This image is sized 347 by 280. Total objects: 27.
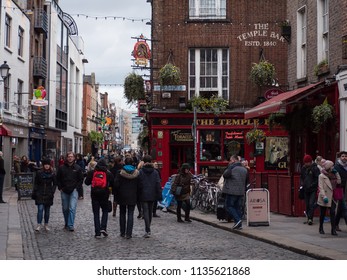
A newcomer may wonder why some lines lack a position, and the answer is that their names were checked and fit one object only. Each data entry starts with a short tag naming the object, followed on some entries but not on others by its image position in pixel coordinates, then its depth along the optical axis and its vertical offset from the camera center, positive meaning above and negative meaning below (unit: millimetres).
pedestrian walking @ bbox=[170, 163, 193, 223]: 16766 -817
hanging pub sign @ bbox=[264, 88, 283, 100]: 21422 +2356
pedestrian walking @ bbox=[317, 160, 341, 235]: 13133 -649
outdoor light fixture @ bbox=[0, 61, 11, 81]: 24812 +3676
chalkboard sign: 24281 -1040
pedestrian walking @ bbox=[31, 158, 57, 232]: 13836 -708
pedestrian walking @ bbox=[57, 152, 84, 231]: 13844 -570
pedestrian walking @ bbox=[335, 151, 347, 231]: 13562 -317
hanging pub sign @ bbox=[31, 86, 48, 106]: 33875 +3585
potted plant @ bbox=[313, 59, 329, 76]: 17878 +2763
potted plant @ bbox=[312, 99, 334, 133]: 16703 +1287
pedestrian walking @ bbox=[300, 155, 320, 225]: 15109 -619
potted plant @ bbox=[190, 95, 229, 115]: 28969 +2663
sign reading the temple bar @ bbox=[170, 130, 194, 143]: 29594 +1122
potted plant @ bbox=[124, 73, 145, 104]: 30297 +3603
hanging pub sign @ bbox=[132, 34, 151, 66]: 30172 +5357
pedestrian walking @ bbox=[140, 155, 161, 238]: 13062 -638
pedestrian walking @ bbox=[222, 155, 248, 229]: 14352 -689
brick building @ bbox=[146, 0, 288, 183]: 29391 +4695
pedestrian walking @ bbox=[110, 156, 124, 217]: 18062 -195
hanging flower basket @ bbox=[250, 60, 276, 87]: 28062 +4019
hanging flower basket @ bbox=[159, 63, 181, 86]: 28156 +3943
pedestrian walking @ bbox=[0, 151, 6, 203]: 21781 -504
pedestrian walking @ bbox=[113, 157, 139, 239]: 12796 -690
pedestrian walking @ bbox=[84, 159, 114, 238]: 12844 -649
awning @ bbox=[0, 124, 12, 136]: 26948 +1228
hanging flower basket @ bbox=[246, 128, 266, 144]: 28081 +1123
